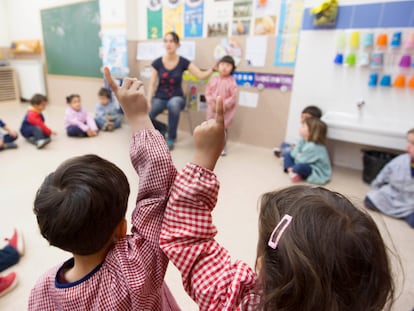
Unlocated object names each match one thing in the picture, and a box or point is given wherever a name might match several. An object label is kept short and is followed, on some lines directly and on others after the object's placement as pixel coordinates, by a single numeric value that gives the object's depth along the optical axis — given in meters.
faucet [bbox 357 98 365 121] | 2.52
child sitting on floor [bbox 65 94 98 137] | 3.41
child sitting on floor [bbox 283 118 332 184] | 2.36
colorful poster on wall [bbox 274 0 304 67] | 2.66
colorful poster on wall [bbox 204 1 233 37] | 3.02
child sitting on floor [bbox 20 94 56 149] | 3.07
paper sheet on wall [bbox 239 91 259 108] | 3.08
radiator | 5.12
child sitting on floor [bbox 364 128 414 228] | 1.88
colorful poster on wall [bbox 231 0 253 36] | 2.90
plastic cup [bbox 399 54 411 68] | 2.25
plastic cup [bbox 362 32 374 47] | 2.35
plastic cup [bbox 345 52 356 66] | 2.45
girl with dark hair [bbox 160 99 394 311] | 0.43
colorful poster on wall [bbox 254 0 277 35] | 2.77
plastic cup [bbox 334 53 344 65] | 2.50
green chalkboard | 4.15
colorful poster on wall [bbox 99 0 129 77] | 3.67
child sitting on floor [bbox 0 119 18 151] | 2.91
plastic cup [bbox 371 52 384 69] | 2.35
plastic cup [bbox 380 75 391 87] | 2.36
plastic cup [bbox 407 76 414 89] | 2.28
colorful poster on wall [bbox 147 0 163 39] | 3.50
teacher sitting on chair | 3.07
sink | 2.15
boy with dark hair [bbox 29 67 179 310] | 0.55
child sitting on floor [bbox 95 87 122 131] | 3.73
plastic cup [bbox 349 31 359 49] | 2.40
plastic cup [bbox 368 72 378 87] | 2.41
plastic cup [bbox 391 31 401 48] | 2.25
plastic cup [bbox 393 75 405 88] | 2.31
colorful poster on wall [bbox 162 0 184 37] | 3.33
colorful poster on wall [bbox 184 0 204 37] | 3.19
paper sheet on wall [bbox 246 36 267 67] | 2.89
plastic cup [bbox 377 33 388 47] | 2.30
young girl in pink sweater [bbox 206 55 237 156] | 2.85
